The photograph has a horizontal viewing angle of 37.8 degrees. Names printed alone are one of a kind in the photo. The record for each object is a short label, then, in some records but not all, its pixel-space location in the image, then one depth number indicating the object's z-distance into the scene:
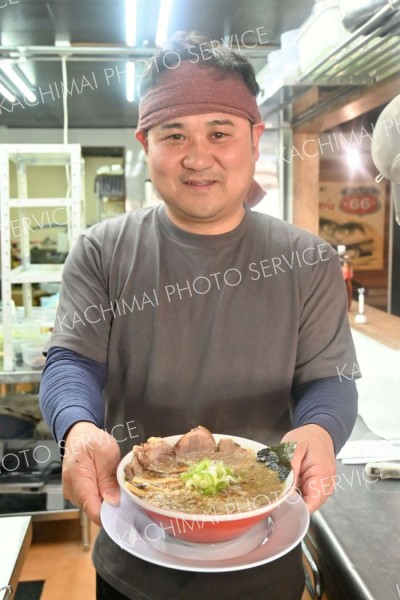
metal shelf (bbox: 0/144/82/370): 2.73
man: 1.21
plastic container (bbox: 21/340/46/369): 2.85
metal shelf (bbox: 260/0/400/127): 1.53
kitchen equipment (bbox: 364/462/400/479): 1.45
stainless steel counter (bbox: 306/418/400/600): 1.07
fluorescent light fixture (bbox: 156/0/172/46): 2.23
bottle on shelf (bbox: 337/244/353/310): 3.09
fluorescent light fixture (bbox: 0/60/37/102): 3.09
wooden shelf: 2.42
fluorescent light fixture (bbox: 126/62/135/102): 3.25
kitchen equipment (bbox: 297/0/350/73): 1.92
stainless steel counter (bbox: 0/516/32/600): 1.44
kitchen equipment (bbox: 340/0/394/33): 1.51
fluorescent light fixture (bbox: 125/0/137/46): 2.31
